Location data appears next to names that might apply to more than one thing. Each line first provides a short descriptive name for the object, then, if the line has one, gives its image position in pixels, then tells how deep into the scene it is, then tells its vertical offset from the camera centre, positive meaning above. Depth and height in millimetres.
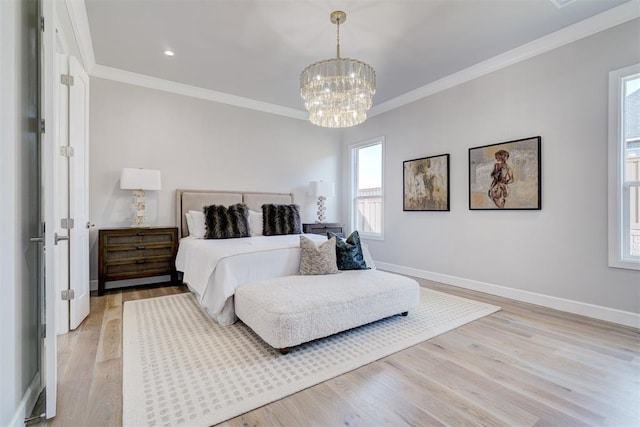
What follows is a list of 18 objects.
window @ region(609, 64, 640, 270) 2758 +424
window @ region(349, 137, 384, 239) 5465 +463
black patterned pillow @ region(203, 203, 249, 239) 4027 -141
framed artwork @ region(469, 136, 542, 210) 3381 +450
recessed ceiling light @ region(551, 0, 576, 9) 2658 +1903
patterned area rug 1635 -1064
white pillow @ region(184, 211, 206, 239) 4098 -172
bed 2738 -533
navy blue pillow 3178 -476
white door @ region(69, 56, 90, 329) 2639 +176
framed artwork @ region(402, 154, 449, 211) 4328 +439
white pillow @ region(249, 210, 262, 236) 4508 -173
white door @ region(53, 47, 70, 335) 2482 +250
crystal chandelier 2799 +1218
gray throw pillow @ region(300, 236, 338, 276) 3016 -478
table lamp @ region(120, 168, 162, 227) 3809 +368
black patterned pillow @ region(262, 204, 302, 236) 4527 -128
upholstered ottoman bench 2154 -747
